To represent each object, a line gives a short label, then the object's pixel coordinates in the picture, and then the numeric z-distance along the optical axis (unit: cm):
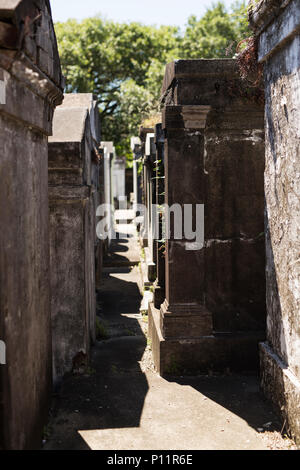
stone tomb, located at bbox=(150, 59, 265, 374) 529
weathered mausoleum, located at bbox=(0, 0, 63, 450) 284
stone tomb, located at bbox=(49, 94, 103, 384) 498
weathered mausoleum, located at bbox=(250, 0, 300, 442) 372
